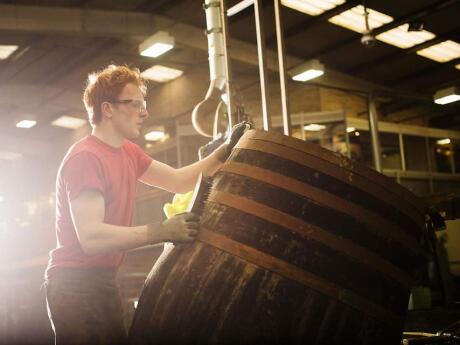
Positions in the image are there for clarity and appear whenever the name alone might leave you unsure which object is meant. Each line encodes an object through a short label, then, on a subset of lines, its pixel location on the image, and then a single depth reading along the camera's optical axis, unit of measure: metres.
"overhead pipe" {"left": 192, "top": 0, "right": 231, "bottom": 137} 2.71
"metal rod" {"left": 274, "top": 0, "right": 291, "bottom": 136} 2.34
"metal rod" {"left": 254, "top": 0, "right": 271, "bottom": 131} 2.45
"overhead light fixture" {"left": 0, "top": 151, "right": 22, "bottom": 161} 18.43
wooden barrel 1.57
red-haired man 1.70
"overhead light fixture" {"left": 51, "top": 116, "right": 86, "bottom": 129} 16.97
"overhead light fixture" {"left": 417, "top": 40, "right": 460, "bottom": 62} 11.98
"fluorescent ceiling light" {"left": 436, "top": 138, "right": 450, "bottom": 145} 16.27
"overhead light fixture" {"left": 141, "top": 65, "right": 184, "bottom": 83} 13.65
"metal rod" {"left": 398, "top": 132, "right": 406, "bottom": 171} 14.17
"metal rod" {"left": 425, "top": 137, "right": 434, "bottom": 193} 15.15
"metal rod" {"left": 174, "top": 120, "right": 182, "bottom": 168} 13.22
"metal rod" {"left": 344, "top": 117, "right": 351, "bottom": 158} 12.56
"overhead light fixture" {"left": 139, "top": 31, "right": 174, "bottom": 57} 9.55
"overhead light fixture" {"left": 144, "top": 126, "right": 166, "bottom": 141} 15.24
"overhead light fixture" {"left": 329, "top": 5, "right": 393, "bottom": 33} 10.21
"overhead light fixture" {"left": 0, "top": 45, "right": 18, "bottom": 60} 11.27
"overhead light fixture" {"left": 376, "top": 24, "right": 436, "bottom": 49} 11.24
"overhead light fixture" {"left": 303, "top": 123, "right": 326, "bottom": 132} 12.85
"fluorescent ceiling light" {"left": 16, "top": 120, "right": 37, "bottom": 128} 15.05
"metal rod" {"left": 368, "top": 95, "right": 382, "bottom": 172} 12.93
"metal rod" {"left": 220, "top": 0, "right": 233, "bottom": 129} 2.49
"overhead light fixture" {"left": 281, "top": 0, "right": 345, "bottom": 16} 9.80
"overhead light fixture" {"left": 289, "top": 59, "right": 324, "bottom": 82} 10.91
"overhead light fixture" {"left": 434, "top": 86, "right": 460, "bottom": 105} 12.16
